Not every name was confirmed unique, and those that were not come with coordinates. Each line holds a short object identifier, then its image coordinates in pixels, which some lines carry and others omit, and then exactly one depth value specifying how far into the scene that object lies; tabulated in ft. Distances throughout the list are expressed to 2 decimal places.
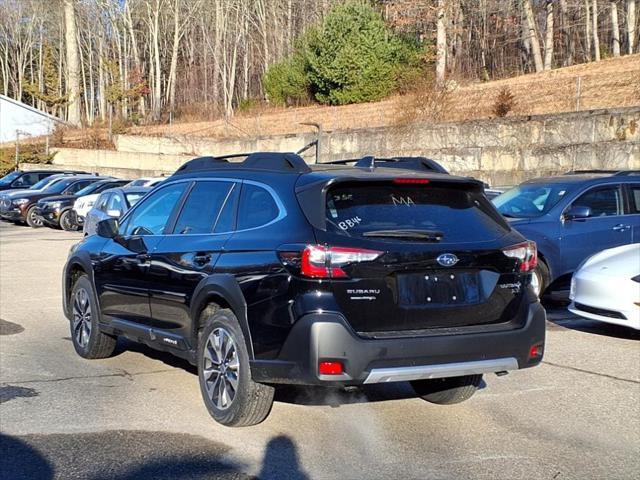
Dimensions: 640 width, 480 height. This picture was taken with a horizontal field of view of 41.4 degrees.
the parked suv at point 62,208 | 81.92
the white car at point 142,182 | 72.45
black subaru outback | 16.61
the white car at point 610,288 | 28.68
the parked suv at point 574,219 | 36.50
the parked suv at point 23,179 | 107.04
